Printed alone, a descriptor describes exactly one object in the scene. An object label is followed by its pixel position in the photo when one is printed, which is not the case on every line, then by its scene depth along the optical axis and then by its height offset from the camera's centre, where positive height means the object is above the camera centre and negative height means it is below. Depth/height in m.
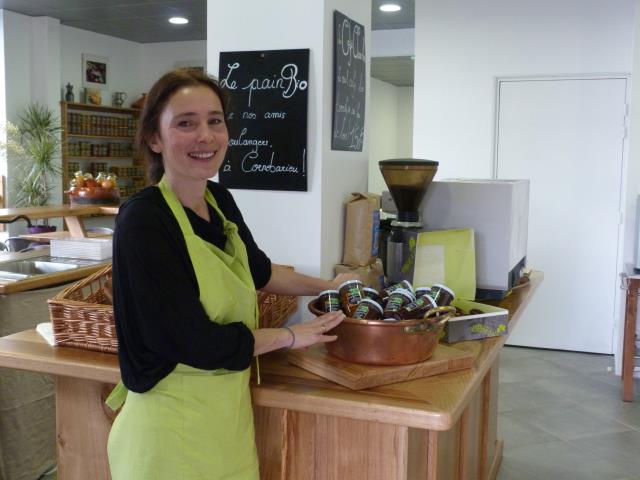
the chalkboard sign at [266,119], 2.35 +0.20
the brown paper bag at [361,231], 2.47 -0.17
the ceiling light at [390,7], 6.56 +1.63
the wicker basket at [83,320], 1.88 -0.38
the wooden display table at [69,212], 3.96 -0.21
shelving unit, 8.47 +0.42
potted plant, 7.76 +0.24
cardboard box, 1.98 -0.40
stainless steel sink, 3.42 -0.43
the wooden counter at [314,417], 1.55 -0.57
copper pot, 1.64 -0.37
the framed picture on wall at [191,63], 9.02 +1.46
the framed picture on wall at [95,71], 8.66 +1.29
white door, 4.89 -0.03
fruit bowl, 4.19 -0.12
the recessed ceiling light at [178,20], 7.66 +1.71
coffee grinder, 2.43 -0.09
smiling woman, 1.41 -0.28
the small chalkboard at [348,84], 2.41 +0.34
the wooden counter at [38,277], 2.92 -0.44
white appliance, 2.47 -0.13
